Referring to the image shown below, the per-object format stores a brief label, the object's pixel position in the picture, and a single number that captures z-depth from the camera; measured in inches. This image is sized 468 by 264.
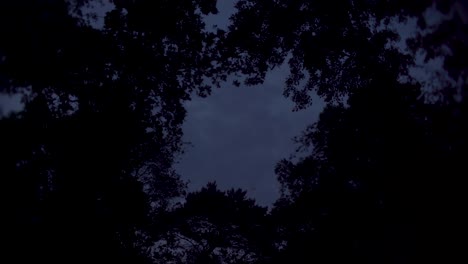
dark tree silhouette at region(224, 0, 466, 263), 545.3
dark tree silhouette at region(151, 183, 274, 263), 1170.0
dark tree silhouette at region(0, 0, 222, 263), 500.1
